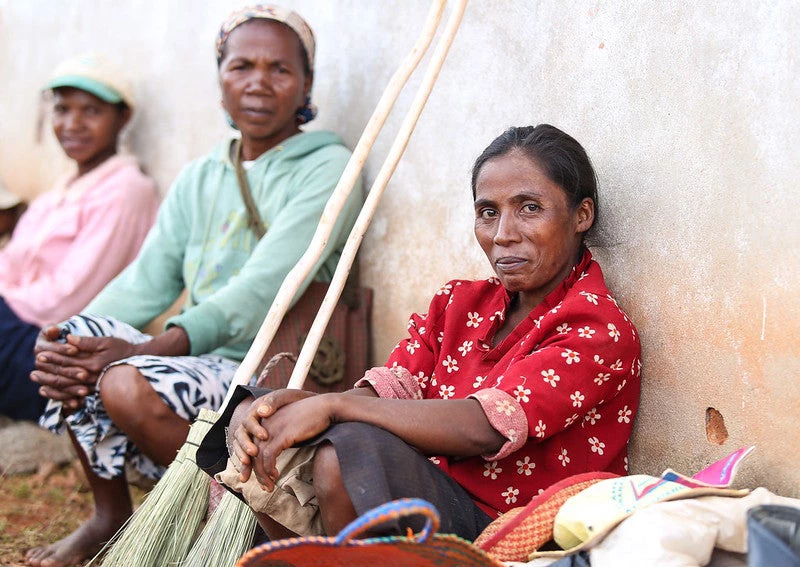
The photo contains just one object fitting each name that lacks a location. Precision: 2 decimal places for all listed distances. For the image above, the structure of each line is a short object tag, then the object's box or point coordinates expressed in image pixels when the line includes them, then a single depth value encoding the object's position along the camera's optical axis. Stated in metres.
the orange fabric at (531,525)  1.92
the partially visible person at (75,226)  4.25
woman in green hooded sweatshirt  3.12
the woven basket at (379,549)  1.62
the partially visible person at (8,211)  5.35
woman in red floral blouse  2.07
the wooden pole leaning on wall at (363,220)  2.75
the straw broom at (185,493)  2.73
